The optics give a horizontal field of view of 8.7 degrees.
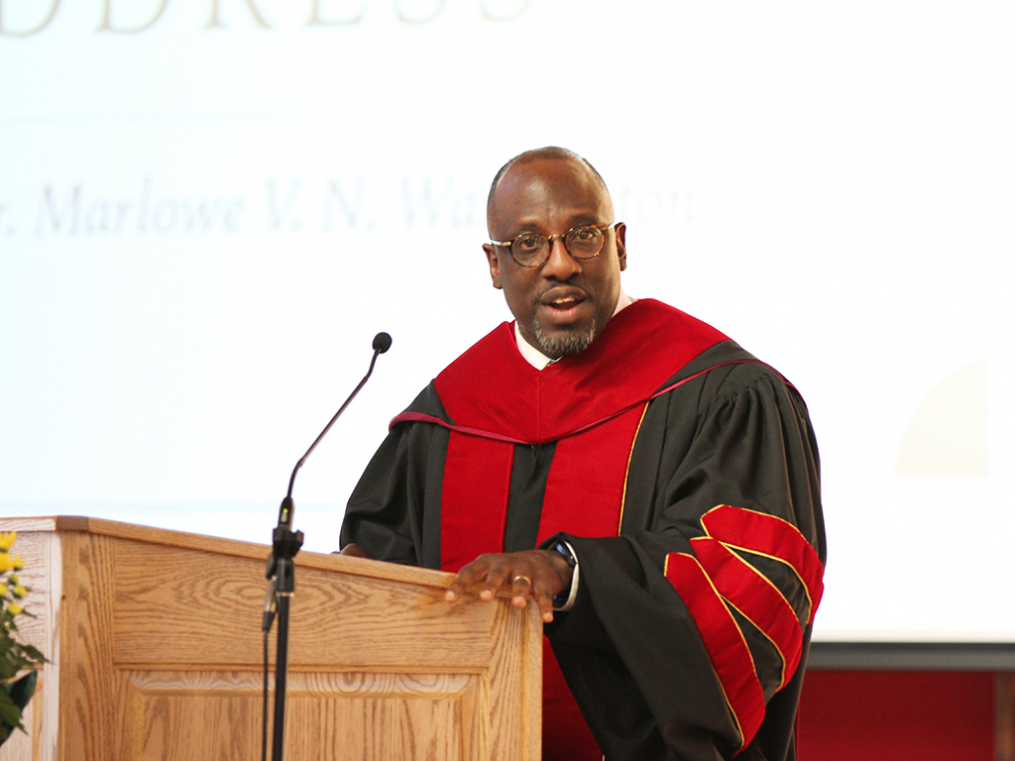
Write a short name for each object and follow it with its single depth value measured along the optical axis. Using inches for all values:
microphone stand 262.8
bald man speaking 271.8
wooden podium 268.5
